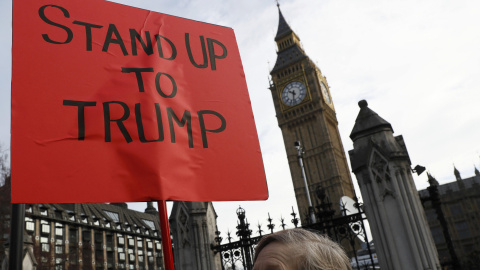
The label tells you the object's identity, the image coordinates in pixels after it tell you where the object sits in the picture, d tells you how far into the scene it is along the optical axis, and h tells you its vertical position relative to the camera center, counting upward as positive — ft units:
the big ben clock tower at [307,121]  209.87 +67.04
